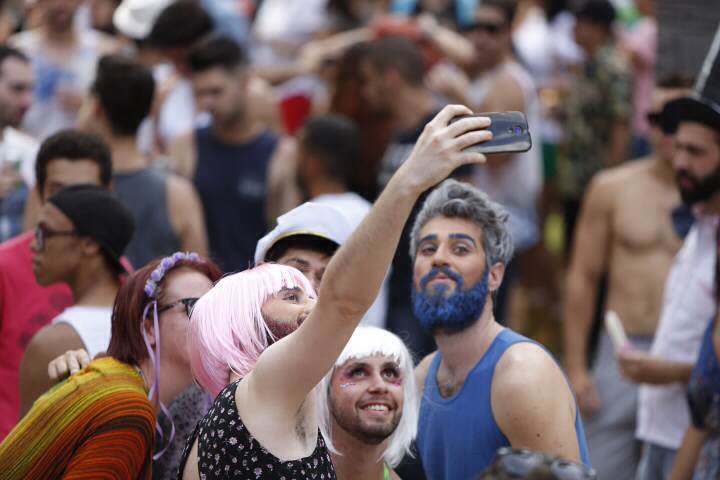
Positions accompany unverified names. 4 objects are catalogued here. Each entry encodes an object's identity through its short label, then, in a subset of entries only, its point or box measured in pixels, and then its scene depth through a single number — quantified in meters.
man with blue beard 7.84
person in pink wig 5.71
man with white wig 7.88
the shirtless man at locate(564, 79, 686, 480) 13.43
